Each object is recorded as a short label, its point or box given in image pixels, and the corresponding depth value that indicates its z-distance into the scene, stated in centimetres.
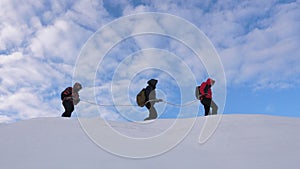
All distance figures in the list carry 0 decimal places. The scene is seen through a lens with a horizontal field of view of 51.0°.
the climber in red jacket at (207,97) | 1203
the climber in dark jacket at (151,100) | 1215
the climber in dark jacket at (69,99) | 1180
